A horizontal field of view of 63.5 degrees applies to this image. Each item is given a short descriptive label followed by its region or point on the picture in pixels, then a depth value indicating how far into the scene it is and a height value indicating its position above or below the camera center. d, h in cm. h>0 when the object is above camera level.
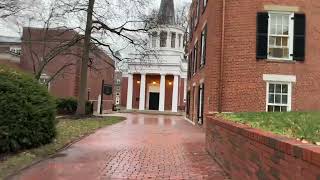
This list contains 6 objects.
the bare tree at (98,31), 1686 +444
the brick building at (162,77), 3057 +243
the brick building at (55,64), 2356 +278
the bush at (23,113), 577 -47
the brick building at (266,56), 1047 +180
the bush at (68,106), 1900 -89
